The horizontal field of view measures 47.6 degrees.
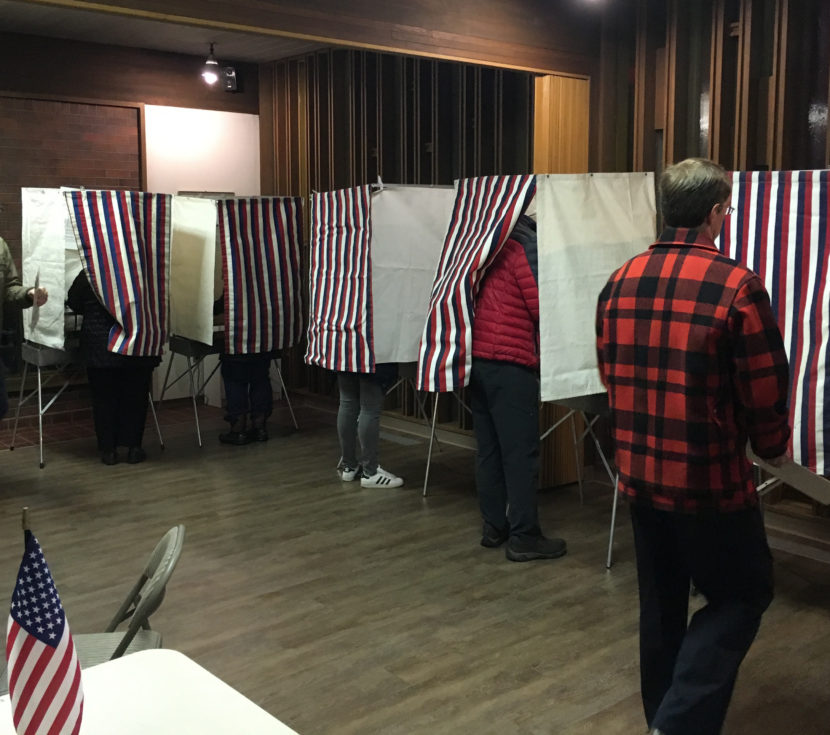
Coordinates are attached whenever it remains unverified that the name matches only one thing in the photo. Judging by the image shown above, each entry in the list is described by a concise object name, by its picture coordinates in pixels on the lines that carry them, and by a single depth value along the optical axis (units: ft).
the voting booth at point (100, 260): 17.15
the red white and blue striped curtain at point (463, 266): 12.67
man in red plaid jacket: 6.85
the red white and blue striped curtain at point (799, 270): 10.23
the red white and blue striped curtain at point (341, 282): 15.90
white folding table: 4.80
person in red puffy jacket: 12.67
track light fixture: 22.88
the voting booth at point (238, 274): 18.85
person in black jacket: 17.66
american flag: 4.22
